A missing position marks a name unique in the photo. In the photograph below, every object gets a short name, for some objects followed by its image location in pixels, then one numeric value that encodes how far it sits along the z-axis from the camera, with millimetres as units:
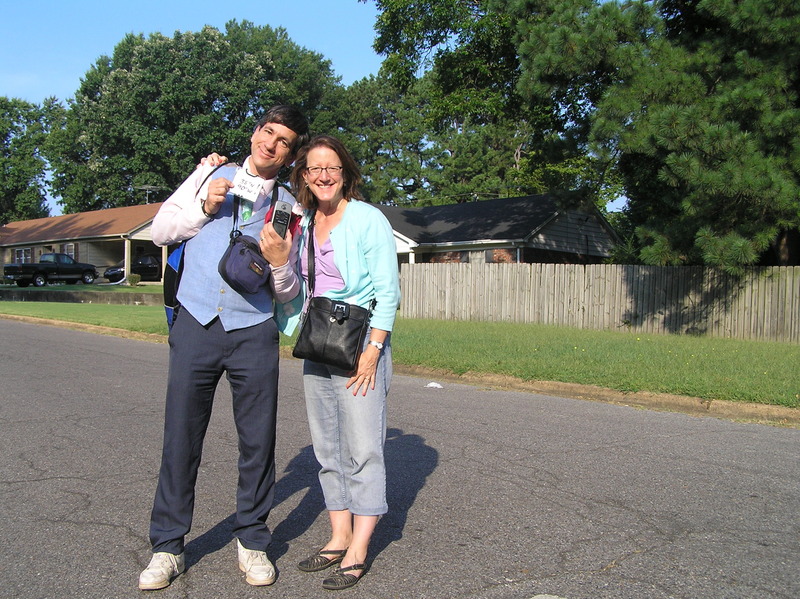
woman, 3441
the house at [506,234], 29141
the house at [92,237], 43094
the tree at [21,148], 62312
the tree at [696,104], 12992
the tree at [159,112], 51094
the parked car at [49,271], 41000
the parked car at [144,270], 42062
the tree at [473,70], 19875
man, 3395
